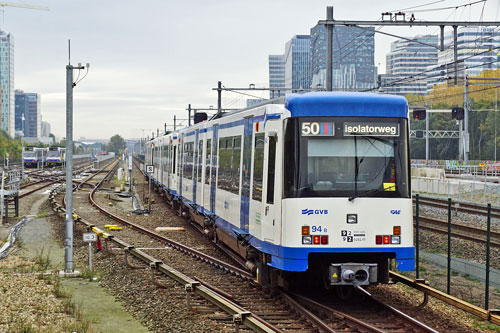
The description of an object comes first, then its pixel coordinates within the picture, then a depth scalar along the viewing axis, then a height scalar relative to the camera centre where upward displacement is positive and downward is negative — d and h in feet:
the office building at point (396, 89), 541.34 +53.87
